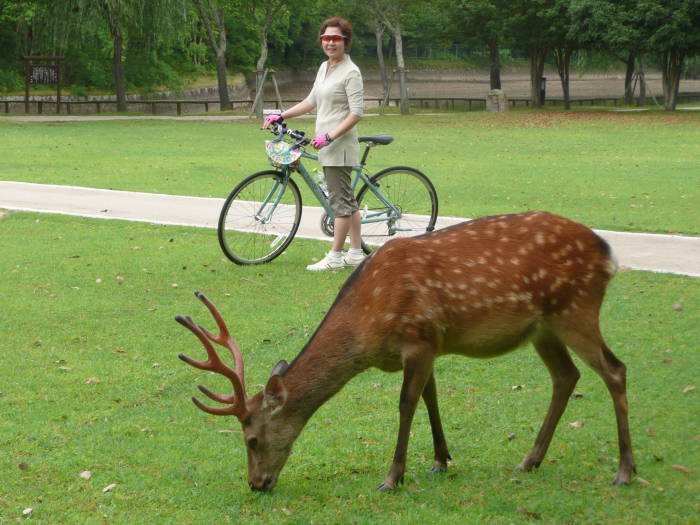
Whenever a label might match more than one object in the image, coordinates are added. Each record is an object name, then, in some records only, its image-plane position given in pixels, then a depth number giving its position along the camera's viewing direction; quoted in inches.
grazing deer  184.7
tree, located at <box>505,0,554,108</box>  1925.2
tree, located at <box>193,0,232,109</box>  1890.3
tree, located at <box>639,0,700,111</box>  1595.7
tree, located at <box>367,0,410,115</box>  1911.9
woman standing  353.1
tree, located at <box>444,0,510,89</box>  1979.6
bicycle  383.2
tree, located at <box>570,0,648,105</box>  1654.8
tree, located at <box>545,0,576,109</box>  1838.1
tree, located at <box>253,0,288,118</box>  1647.4
